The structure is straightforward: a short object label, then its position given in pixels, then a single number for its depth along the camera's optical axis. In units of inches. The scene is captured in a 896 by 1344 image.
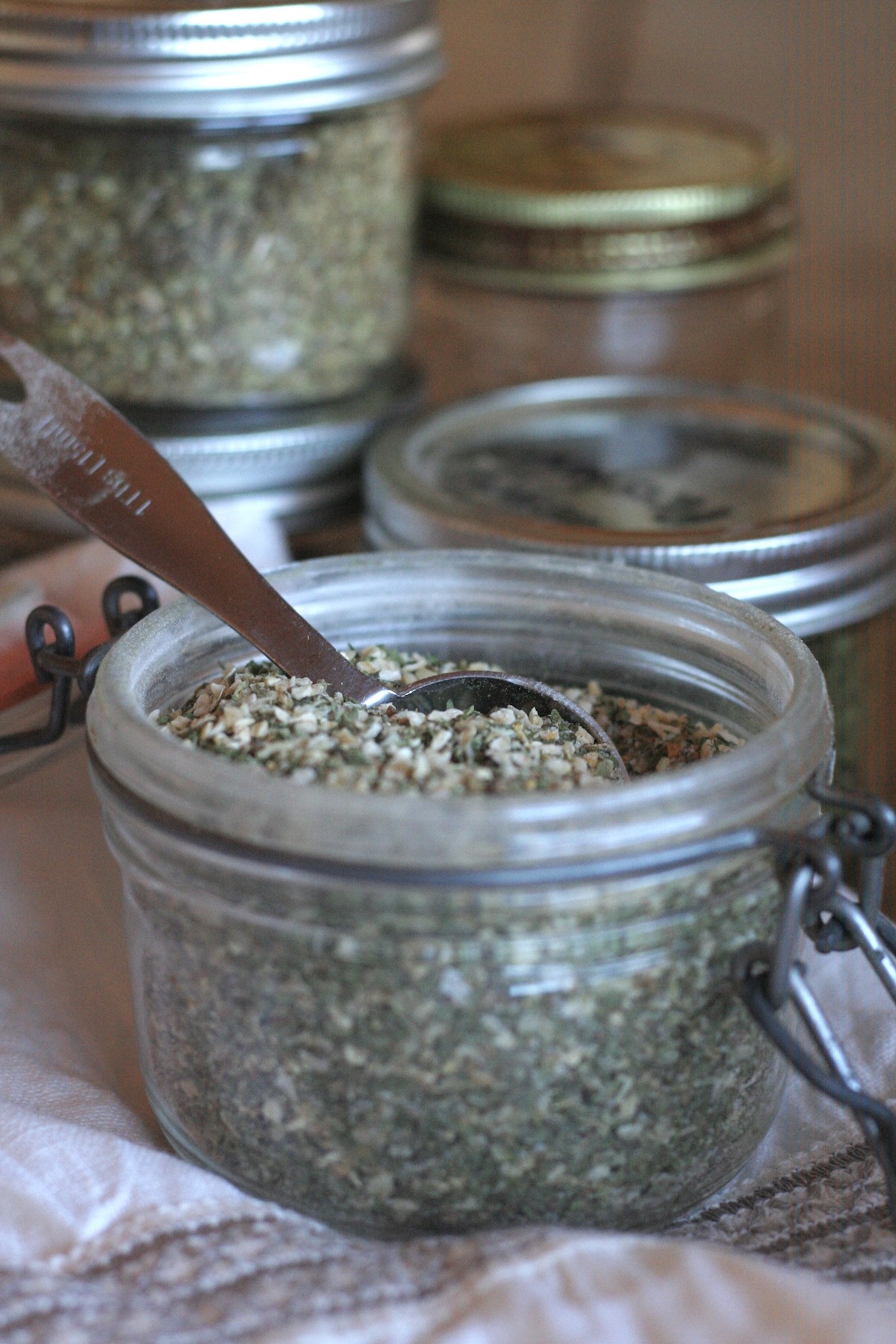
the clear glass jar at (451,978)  22.5
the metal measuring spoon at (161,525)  24.2
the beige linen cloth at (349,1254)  22.3
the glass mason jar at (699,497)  25.9
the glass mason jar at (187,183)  26.0
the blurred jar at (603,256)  29.0
